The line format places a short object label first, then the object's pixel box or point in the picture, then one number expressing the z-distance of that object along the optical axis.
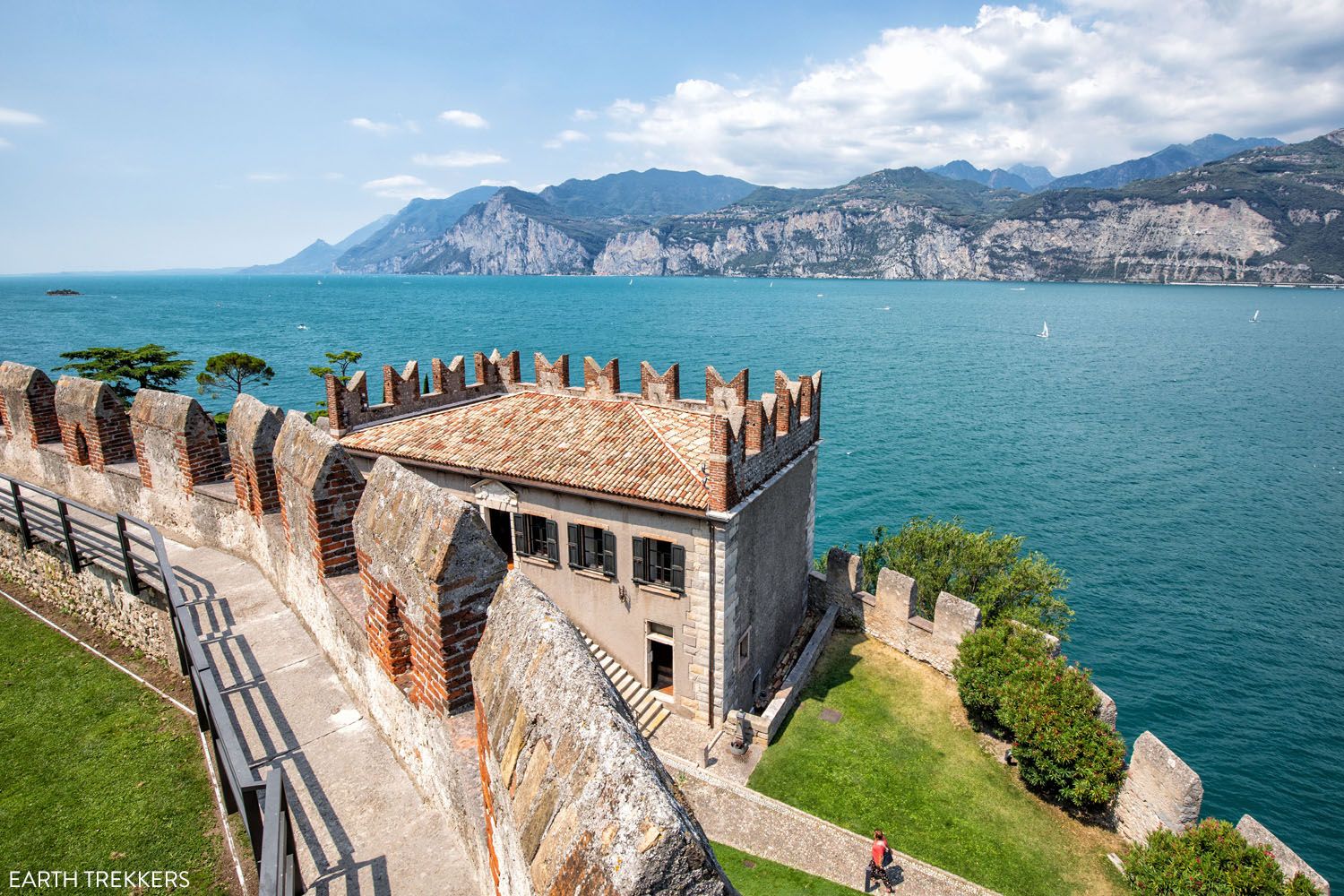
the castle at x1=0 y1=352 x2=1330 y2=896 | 2.80
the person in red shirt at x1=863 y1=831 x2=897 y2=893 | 15.46
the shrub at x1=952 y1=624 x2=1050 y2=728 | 20.98
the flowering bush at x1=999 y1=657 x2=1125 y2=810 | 18.42
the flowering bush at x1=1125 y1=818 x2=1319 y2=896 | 14.38
